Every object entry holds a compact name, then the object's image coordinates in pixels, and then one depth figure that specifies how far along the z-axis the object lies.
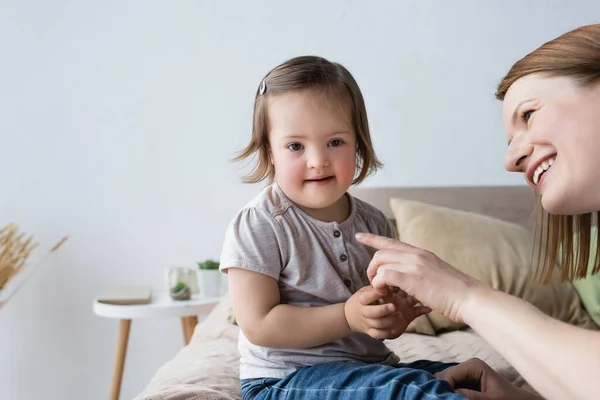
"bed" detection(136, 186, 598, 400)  1.83
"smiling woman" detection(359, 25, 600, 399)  0.91
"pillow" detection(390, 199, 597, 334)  2.23
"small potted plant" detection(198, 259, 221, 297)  2.75
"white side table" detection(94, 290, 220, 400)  2.58
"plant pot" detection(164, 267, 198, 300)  2.70
